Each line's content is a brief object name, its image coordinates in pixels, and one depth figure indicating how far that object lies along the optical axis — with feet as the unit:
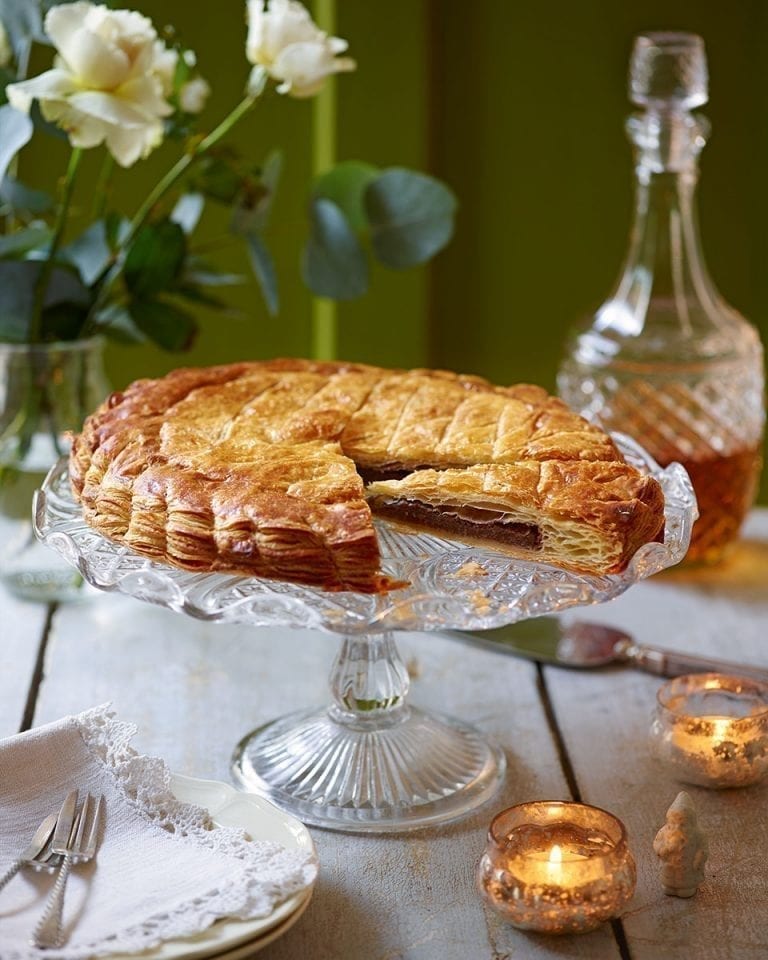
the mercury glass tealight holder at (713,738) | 3.33
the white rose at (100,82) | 3.60
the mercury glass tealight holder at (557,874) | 2.94
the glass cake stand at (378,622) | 3.10
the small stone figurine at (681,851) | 3.04
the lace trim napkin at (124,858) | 2.83
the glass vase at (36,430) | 4.00
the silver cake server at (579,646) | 3.71
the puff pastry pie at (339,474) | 3.11
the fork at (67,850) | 2.80
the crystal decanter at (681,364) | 4.27
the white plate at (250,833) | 2.80
